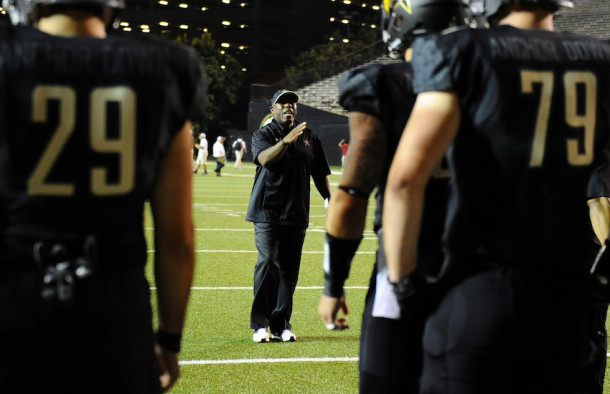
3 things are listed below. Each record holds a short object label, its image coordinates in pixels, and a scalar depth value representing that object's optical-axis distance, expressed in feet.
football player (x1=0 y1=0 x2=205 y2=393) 14.94
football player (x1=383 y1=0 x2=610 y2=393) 16.99
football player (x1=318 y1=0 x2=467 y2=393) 20.31
